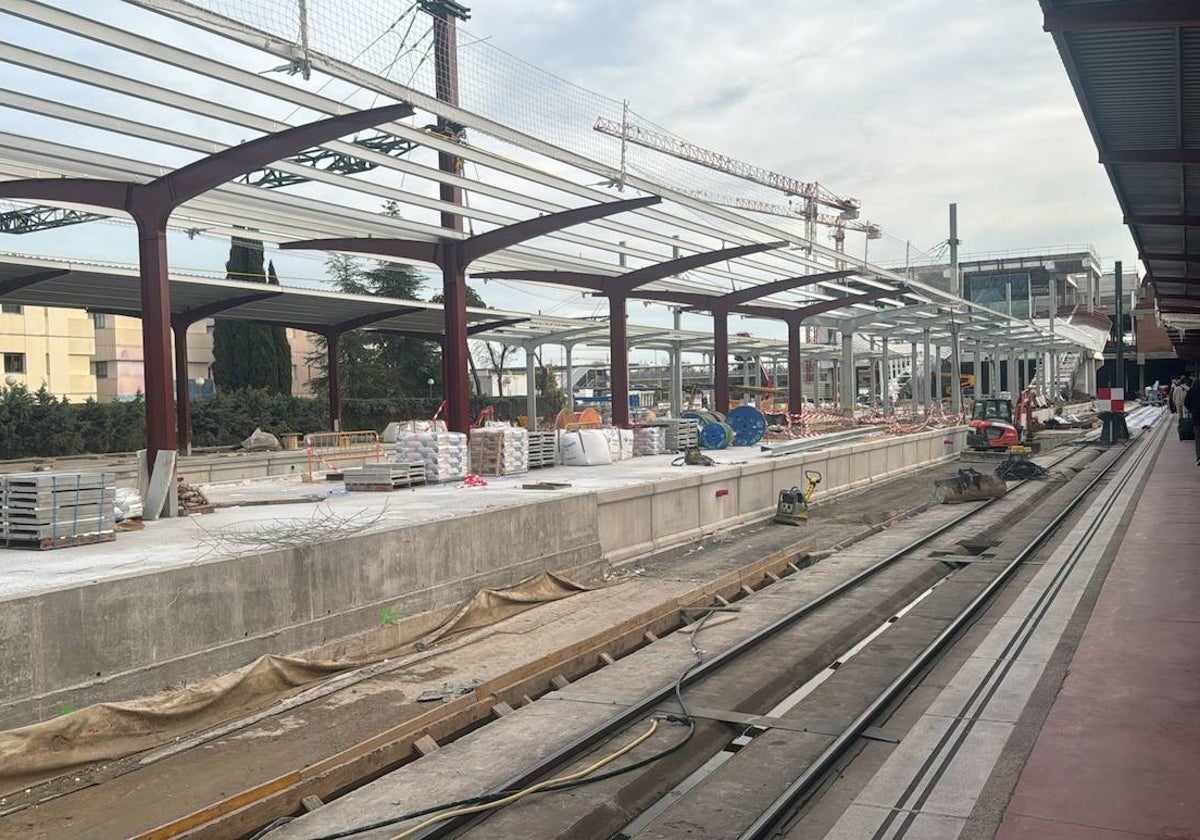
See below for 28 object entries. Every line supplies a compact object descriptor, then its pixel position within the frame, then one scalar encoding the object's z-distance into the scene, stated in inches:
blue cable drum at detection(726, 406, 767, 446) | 1243.0
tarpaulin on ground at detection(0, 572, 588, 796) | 311.3
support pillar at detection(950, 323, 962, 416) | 1830.7
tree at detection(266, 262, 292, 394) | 2133.4
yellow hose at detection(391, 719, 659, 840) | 248.0
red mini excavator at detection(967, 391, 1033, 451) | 1499.8
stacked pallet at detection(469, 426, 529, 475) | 842.2
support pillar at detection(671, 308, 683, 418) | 1887.3
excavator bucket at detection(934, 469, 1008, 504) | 986.7
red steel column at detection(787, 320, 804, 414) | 1685.5
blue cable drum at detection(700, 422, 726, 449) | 1202.0
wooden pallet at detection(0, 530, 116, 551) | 443.8
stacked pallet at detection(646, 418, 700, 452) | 1127.0
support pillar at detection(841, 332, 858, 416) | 1866.3
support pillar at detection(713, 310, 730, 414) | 1449.3
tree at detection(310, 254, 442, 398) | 2427.4
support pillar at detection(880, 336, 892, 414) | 2204.7
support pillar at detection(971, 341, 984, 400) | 2554.1
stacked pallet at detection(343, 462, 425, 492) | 719.1
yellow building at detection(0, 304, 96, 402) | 2090.3
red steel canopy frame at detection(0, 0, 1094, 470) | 463.2
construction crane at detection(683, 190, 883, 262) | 3772.1
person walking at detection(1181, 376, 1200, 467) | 1067.9
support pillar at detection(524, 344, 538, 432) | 1671.0
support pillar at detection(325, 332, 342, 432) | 1455.5
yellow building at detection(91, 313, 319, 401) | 2501.2
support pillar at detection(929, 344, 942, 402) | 2276.3
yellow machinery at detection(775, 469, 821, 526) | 887.7
